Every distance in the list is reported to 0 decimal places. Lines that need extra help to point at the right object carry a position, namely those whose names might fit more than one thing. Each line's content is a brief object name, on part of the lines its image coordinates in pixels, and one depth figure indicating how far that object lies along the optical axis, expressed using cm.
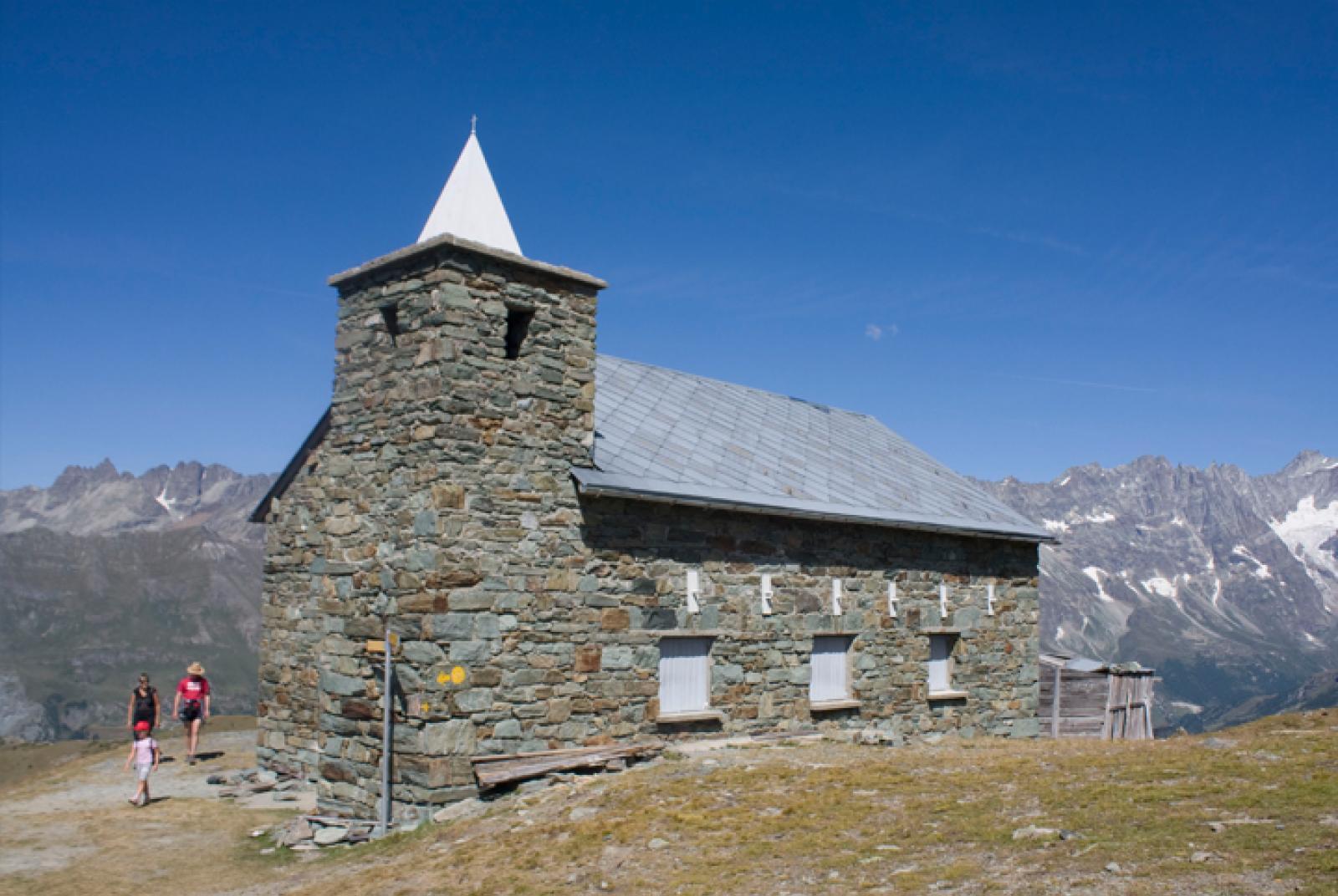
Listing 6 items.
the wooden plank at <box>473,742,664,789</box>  1280
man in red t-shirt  1883
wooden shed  2169
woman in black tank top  1596
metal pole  1290
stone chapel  1318
